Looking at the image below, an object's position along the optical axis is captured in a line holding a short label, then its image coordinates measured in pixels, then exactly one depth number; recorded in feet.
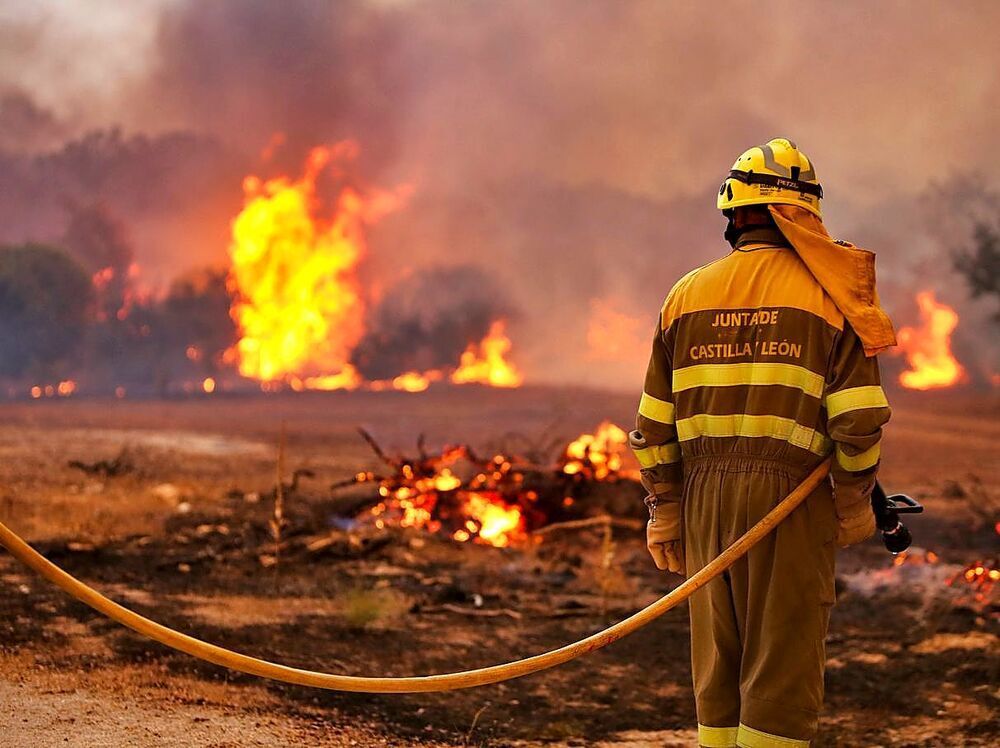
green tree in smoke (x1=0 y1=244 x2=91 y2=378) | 98.17
